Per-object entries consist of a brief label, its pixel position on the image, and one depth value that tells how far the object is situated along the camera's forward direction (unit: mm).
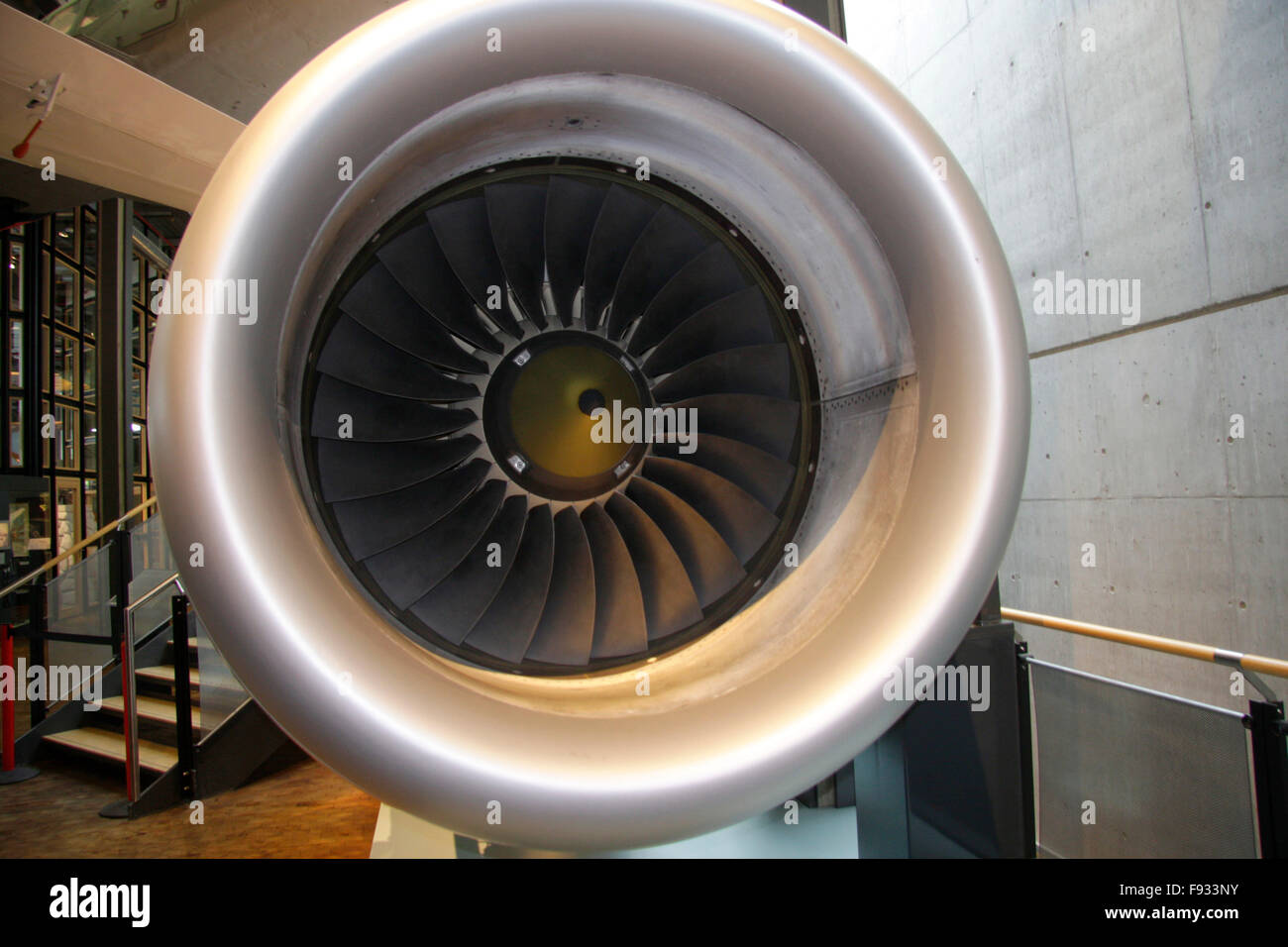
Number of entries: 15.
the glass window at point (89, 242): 12078
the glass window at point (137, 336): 13711
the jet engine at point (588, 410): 918
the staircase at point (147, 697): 3801
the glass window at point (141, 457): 14086
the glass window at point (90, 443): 11809
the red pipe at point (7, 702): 4320
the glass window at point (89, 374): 11883
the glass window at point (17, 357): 9617
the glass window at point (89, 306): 12125
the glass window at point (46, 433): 9961
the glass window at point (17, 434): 9594
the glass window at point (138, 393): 14689
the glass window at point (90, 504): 11703
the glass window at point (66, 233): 11047
